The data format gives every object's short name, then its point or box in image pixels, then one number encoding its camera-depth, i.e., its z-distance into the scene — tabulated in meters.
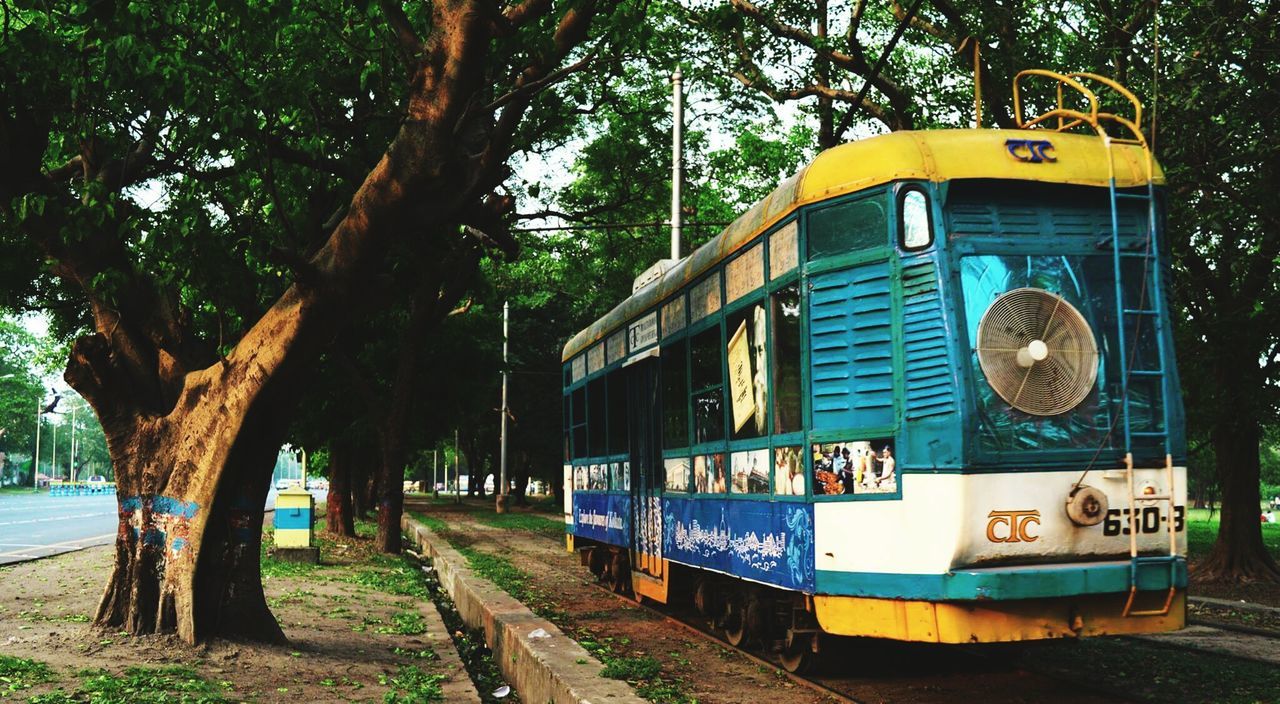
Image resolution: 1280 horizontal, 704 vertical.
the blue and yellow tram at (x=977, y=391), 6.93
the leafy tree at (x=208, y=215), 9.13
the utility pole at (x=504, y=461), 46.55
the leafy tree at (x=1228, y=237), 13.20
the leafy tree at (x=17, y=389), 99.19
